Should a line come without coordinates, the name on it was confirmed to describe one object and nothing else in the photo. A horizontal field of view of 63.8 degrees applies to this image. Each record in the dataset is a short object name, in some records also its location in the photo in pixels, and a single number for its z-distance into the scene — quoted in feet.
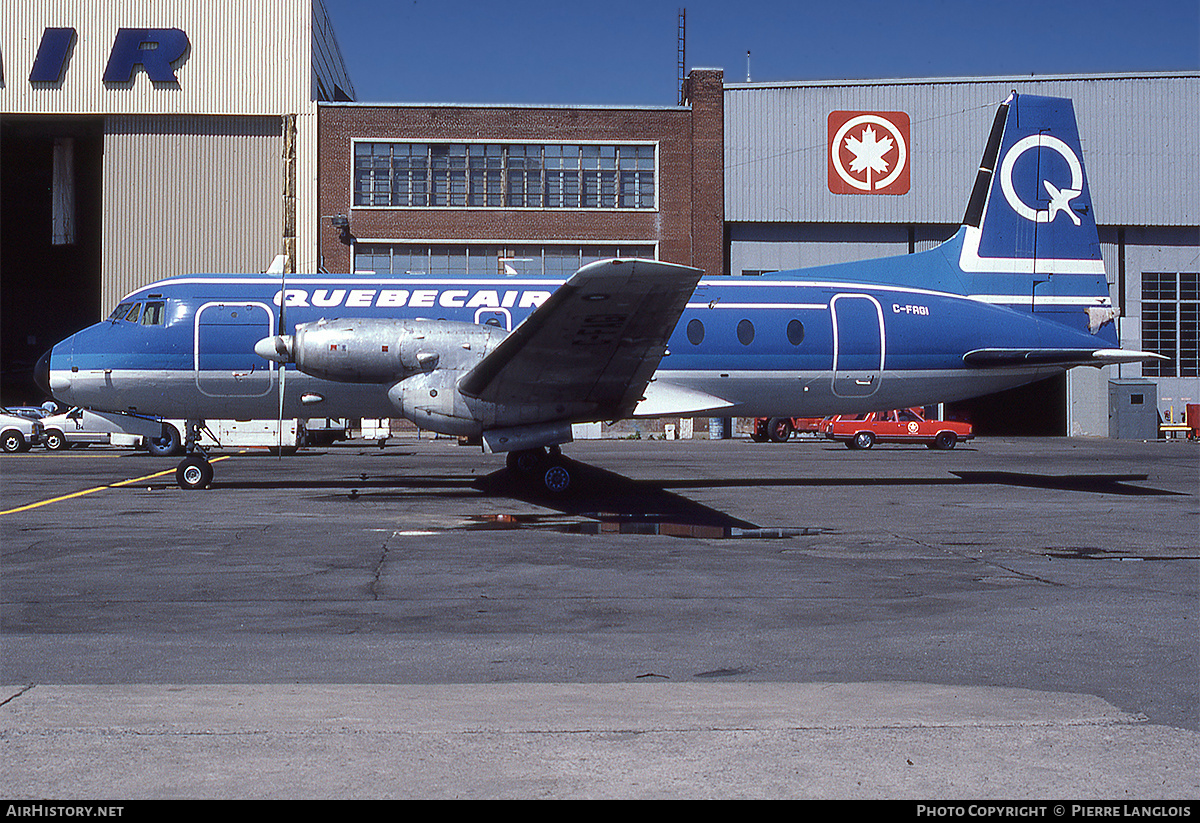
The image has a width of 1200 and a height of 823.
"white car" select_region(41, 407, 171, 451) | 113.14
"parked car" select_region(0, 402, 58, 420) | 125.43
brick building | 145.28
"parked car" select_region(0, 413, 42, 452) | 112.98
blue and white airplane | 51.60
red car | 125.49
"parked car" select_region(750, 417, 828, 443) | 138.51
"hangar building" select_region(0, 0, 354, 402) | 140.56
